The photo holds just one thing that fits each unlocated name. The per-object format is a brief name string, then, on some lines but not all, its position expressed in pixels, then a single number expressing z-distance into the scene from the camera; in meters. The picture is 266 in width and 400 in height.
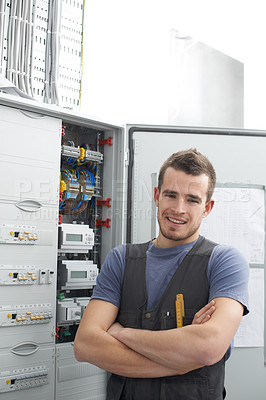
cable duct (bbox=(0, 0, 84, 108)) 2.68
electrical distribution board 2.30
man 1.46
